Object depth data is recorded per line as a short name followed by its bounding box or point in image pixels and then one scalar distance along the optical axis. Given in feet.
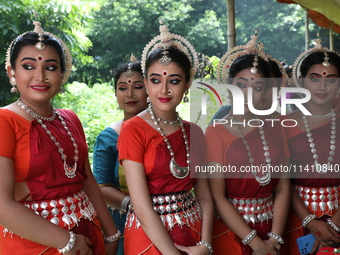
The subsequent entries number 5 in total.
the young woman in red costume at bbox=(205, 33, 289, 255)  7.76
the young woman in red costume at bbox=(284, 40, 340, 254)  8.48
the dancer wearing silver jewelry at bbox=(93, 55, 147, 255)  8.84
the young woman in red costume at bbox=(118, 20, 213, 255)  6.79
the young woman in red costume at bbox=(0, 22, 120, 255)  5.87
